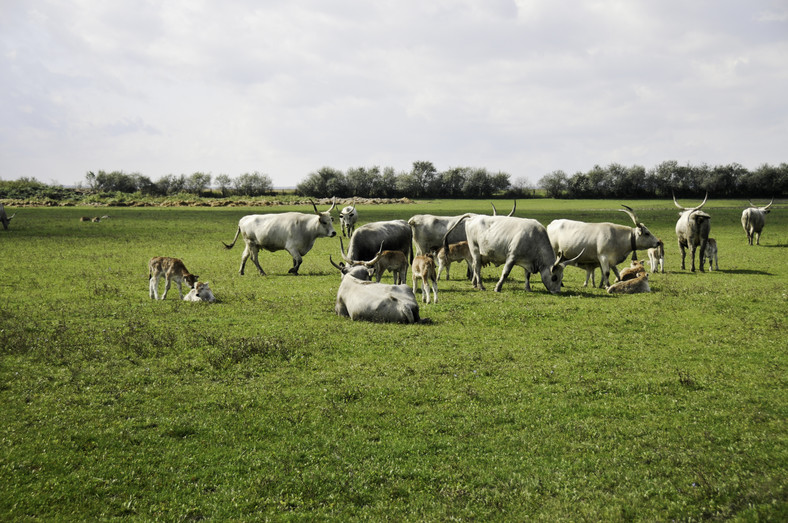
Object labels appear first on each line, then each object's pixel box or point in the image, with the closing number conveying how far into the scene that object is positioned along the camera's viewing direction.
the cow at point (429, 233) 23.78
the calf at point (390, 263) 17.34
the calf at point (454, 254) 21.17
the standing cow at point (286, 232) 23.69
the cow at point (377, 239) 19.39
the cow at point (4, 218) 42.74
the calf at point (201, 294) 16.27
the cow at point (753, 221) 31.86
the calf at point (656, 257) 22.97
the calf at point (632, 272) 18.92
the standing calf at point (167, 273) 16.75
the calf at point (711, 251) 23.70
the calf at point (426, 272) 16.06
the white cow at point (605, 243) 19.12
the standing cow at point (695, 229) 23.72
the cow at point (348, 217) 34.34
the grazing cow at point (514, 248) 17.94
